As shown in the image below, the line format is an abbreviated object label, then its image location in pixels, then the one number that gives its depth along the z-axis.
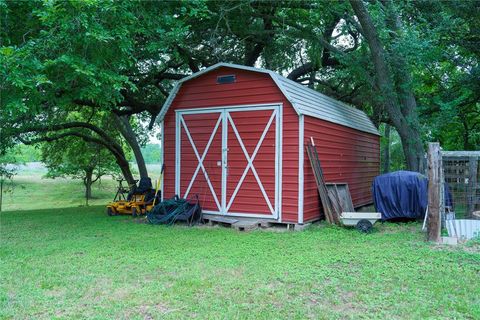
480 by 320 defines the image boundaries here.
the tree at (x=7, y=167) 16.25
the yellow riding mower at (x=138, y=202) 9.34
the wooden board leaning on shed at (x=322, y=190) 7.38
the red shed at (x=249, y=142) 7.34
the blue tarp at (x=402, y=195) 7.65
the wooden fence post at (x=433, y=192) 5.64
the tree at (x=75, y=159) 16.95
